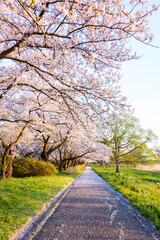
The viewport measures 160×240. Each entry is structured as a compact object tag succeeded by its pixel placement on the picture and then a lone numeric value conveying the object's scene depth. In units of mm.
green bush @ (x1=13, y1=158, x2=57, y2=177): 13195
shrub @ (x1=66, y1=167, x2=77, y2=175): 18059
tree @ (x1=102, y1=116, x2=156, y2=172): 24875
